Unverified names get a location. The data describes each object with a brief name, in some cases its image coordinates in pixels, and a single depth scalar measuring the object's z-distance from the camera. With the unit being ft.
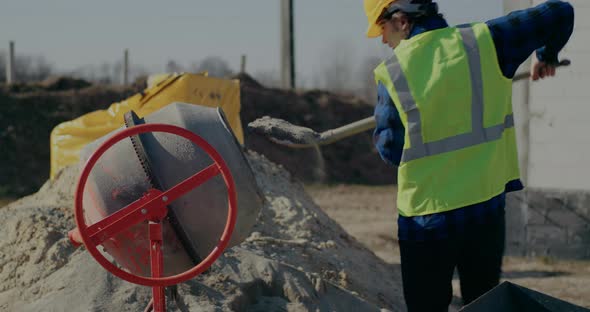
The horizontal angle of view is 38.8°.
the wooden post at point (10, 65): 58.18
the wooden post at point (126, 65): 63.85
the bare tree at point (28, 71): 79.07
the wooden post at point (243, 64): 67.56
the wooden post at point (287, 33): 58.34
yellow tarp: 26.76
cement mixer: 10.41
